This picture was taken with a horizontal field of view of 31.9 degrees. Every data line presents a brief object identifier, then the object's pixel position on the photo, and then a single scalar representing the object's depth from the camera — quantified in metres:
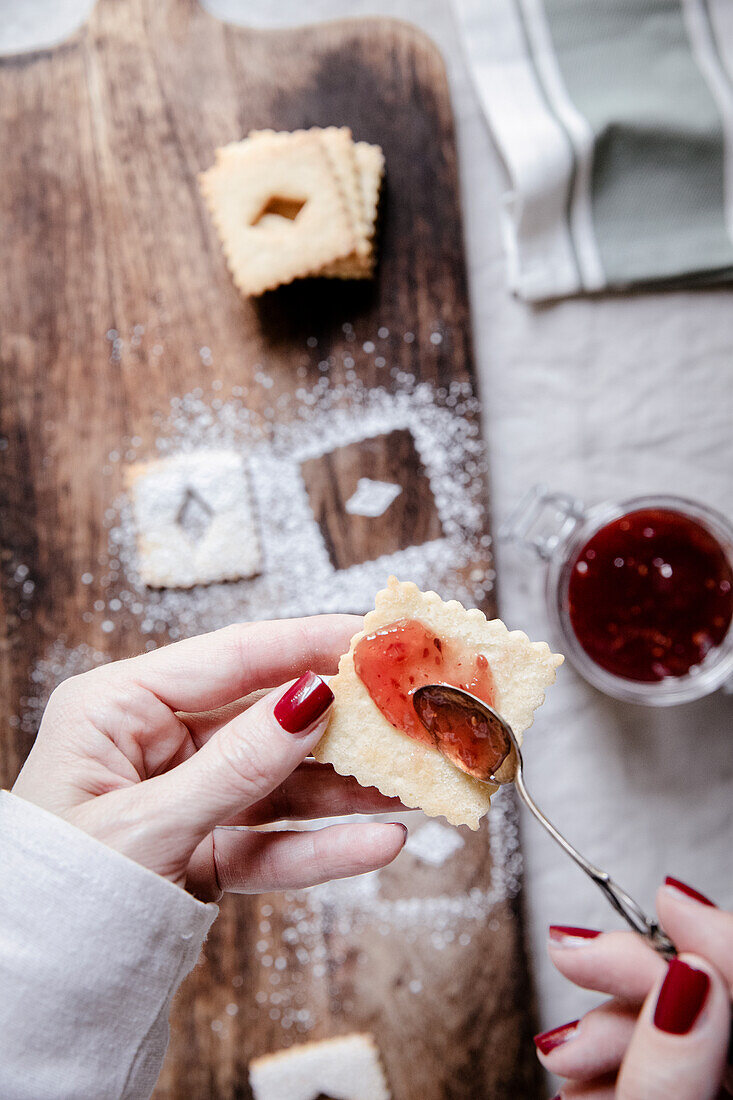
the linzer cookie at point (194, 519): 0.45
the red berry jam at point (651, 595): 0.41
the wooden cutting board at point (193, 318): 0.45
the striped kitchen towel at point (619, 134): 0.45
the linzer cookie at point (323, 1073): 0.44
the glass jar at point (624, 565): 0.41
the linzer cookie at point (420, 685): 0.34
